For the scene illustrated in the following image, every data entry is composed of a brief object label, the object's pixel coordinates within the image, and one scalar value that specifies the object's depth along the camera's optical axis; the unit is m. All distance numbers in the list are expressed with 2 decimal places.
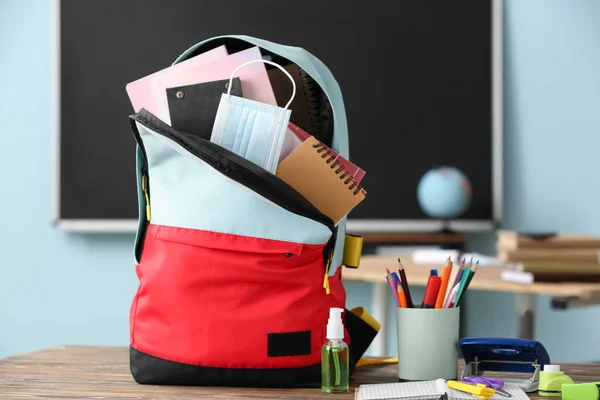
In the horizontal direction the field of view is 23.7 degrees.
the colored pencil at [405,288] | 1.82
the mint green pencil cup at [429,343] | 1.79
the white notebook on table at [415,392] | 1.65
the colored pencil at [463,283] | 1.79
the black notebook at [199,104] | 1.81
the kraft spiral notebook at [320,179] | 1.77
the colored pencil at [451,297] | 1.80
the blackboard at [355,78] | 4.96
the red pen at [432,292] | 1.81
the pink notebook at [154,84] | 1.83
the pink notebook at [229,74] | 1.82
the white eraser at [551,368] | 1.75
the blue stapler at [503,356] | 1.80
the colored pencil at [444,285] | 1.81
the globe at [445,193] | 4.60
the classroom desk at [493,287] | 2.99
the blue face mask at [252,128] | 1.77
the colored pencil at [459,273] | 1.80
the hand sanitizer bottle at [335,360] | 1.76
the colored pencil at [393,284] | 1.82
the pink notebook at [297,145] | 1.79
